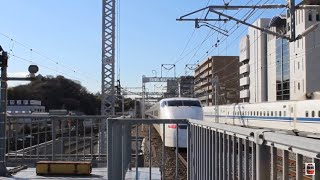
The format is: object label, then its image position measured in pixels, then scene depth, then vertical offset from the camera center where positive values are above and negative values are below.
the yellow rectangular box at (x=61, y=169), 9.83 -1.24
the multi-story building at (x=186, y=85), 67.96 +2.66
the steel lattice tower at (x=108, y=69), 32.81 +2.43
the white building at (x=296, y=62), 62.81 +5.71
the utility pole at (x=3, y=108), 9.81 -0.05
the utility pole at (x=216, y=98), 47.05 +0.60
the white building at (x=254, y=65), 83.94 +6.96
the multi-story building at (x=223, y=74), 101.75 +7.00
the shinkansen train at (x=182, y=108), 26.73 -0.18
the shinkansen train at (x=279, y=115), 22.97 -0.61
